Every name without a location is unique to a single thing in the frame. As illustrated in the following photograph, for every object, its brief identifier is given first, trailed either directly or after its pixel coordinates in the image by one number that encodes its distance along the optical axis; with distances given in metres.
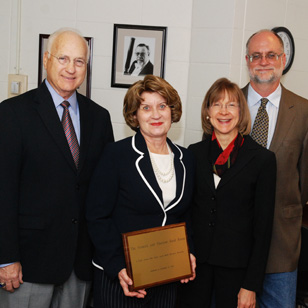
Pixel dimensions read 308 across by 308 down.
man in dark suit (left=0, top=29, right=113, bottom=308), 1.74
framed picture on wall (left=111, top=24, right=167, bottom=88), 3.04
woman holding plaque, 1.77
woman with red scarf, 1.90
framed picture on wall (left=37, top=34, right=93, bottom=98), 3.07
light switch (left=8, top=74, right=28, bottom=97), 3.11
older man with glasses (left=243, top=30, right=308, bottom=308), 2.09
